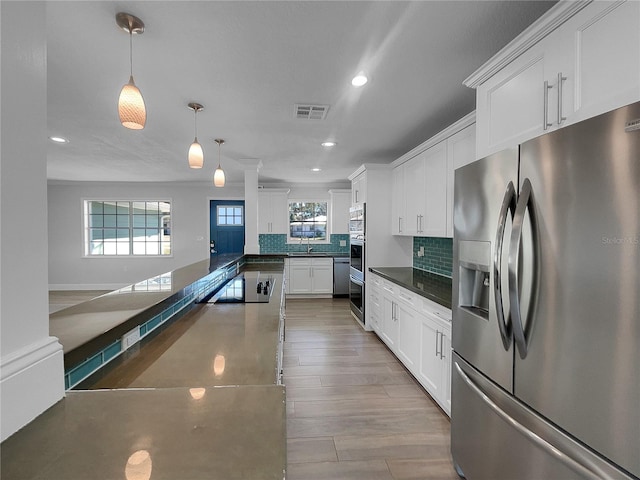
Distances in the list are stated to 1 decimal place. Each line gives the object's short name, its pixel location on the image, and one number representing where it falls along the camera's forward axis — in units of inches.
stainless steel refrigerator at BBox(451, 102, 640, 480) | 34.8
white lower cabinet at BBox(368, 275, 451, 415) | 86.4
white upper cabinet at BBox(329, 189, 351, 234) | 259.1
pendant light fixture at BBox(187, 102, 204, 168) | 95.1
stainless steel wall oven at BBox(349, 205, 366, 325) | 167.9
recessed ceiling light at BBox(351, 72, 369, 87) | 77.9
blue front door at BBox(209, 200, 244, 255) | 278.8
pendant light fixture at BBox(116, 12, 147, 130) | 58.0
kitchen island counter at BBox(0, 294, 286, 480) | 19.8
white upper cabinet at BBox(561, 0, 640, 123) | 38.6
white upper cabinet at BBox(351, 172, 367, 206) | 167.4
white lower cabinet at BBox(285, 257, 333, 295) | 244.2
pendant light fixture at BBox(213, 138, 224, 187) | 133.6
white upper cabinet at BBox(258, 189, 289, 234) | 255.3
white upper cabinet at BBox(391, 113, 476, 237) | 100.0
